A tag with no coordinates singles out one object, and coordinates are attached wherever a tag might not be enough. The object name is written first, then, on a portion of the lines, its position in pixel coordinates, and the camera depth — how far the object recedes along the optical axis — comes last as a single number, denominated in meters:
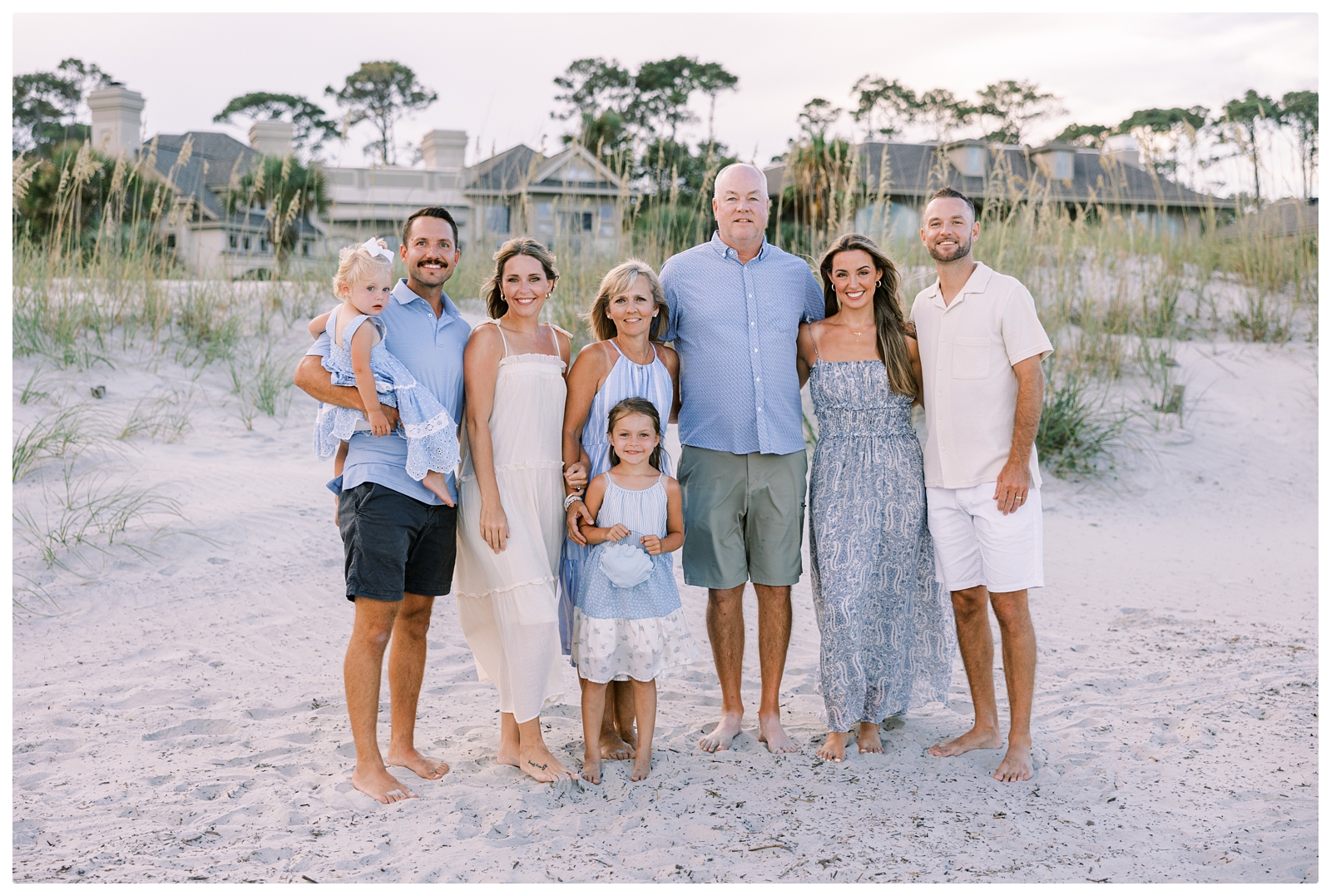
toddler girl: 3.16
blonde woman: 3.50
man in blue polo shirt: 3.22
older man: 3.79
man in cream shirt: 3.52
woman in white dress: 3.36
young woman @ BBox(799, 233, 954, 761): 3.70
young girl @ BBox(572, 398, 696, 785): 3.44
